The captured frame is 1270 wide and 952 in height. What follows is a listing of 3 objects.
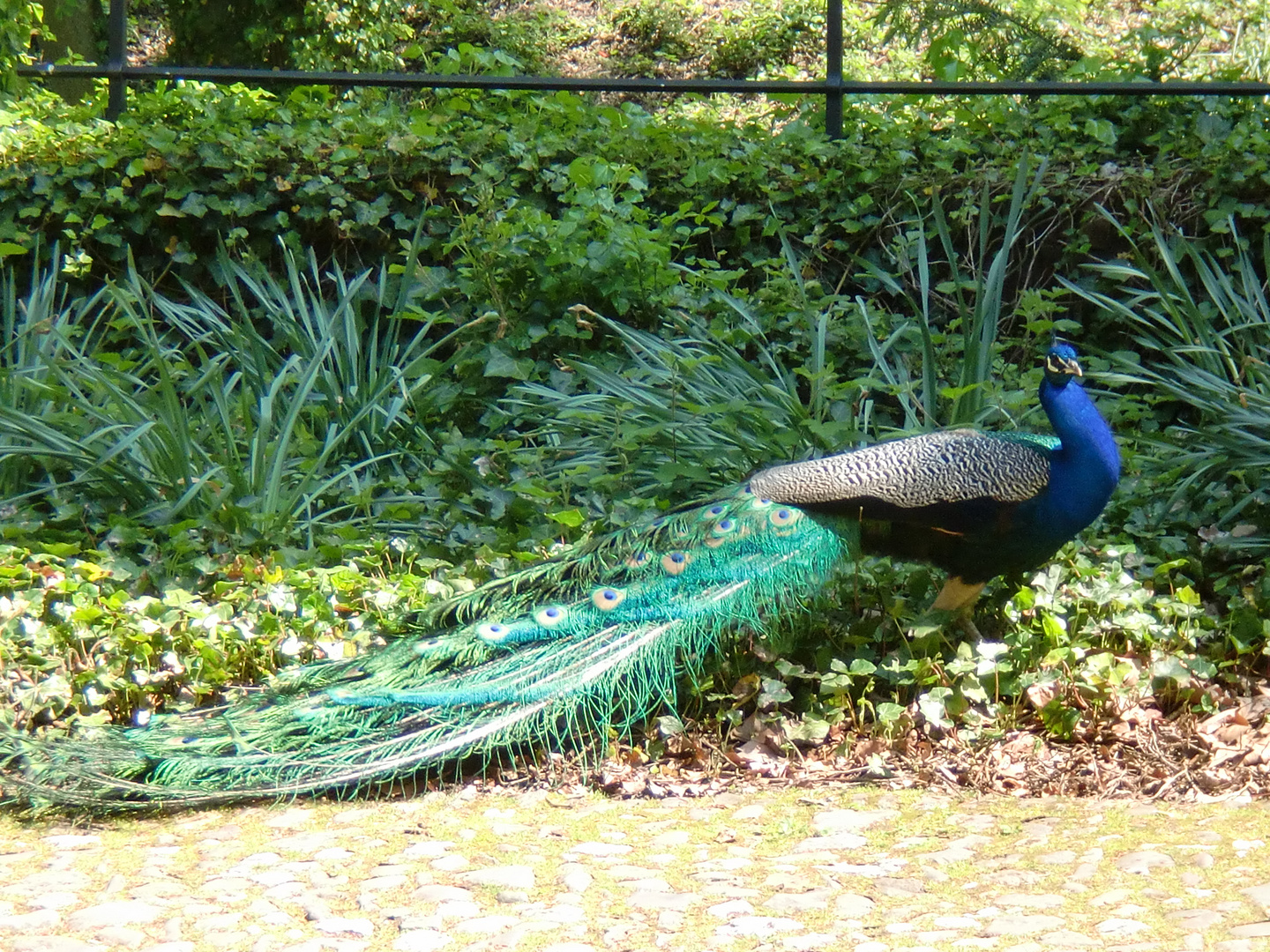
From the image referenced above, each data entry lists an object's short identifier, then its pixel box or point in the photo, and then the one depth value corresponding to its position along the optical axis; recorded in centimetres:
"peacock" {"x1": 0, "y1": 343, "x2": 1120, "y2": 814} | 605
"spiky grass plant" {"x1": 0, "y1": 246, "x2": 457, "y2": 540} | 867
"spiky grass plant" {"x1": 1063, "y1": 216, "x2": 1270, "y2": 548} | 812
